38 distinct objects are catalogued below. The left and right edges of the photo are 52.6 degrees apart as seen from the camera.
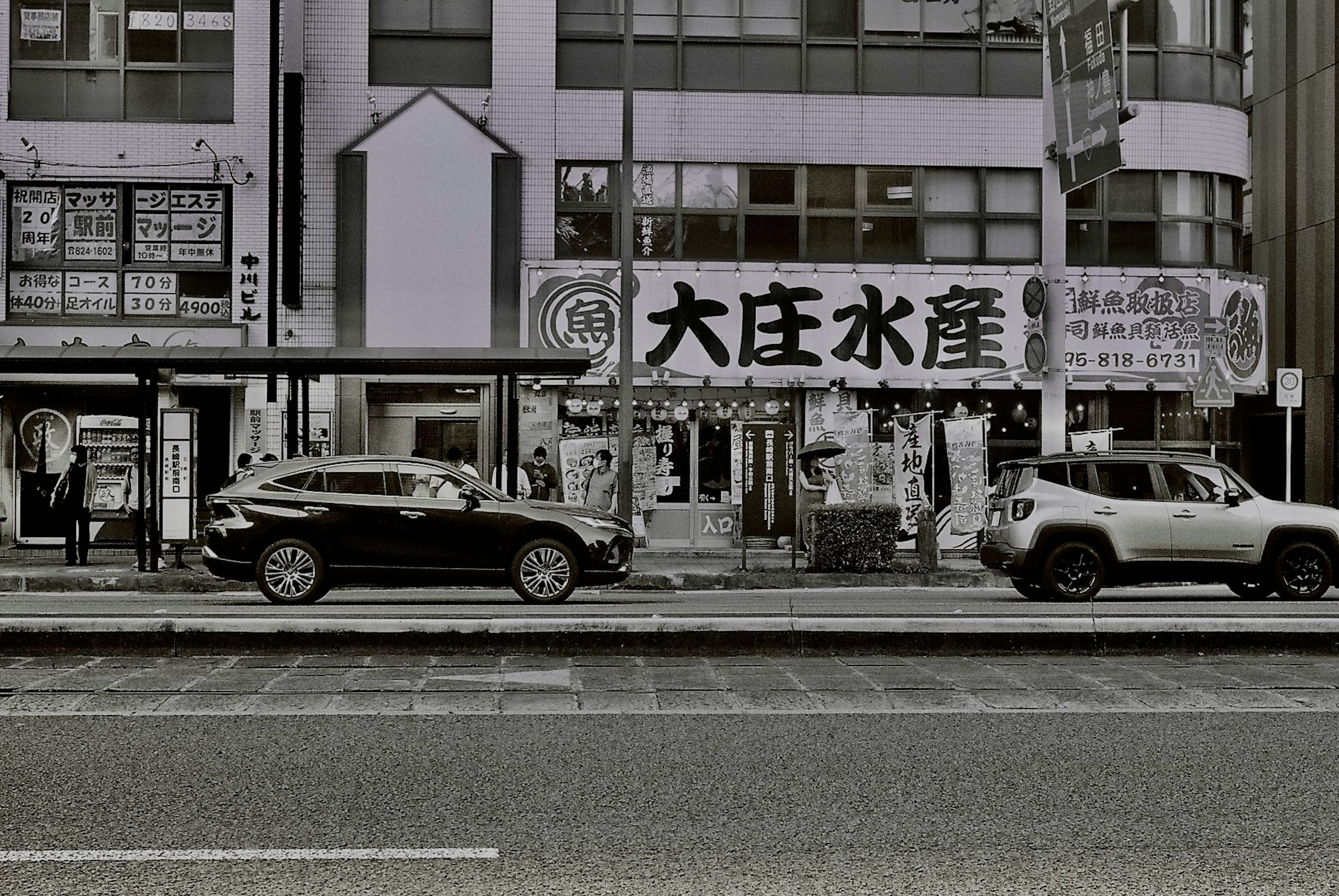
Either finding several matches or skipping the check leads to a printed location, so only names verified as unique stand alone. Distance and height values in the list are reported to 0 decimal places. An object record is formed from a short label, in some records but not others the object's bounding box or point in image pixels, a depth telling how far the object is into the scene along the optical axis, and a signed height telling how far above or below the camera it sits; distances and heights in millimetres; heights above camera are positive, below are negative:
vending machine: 22719 +183
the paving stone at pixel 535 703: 8031 -1454
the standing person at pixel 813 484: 21391 -318
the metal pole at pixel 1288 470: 20839 -95
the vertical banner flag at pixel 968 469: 23625 -84
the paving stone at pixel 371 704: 7969 -1449
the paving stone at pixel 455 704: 7984 -1455
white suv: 15641 -785
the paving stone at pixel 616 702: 8078 -1460
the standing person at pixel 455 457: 19812 +84
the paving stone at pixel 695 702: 8117 -1464
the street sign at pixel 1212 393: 22203 +1173
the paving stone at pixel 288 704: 7922 -1446
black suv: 15023 -785
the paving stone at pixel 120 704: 7922 -1449
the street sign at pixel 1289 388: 21312 +1216
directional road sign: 16094 +4605
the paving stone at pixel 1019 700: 8227 -1467
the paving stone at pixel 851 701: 8148 -1464
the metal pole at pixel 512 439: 19188 +351
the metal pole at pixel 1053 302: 18344 +2228
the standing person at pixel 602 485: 21922 -359
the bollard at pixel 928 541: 20203 -1168
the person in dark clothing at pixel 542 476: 21359 -196
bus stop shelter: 18281 +1359
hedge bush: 19828 -1118
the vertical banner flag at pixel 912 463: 23844 +13
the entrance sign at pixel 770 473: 24531 -168
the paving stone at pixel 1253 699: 8273 -1475
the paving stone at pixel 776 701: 8141 -1462
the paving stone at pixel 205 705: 7914 -1450
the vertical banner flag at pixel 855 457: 24078 +111
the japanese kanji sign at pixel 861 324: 24281 +2540
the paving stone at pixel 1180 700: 8242 -1469
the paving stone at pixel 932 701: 8203 -1466
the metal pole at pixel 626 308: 20969 +2460
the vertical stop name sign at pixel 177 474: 19078 -157
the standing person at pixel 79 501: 20422 -583
